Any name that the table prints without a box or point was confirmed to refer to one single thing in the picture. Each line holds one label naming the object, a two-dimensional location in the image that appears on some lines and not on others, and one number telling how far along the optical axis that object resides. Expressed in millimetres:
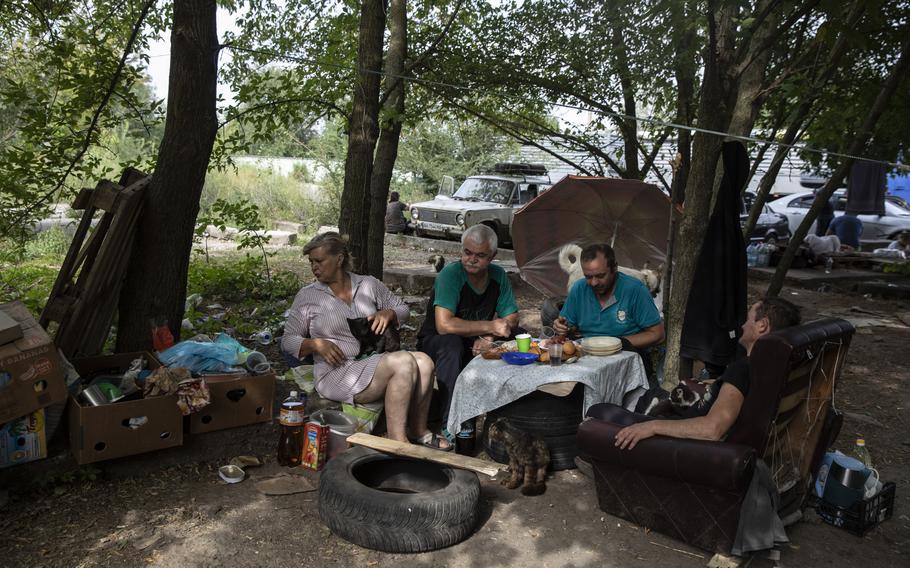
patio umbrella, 7066
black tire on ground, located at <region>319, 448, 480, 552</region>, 3279
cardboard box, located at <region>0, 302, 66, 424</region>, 3389
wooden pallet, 4387
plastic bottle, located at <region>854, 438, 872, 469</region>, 3824
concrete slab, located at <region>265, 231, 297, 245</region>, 15914
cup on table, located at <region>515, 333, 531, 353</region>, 4395
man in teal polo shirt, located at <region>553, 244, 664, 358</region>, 4586
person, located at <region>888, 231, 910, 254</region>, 15380
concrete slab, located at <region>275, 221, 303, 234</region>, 18250
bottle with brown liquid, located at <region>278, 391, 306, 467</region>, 4141
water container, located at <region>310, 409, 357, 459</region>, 4258
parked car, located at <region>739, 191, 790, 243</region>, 18609
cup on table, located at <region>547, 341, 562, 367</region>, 4238
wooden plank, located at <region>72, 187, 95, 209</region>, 4789
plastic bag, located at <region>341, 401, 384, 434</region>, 4363
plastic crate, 3549
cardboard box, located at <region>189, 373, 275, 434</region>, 4148
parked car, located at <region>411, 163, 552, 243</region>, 17500
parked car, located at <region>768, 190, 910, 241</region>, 18656
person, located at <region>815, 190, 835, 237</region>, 17172
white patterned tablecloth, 4090
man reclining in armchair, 3176
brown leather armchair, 3043
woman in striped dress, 4254
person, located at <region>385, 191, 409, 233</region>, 18391
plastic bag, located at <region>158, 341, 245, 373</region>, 4301
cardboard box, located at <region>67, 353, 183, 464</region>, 3605
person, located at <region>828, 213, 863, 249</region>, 16531
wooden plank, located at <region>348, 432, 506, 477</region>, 3692
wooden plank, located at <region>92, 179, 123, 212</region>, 4617
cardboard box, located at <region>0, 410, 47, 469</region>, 3506
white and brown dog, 6863
